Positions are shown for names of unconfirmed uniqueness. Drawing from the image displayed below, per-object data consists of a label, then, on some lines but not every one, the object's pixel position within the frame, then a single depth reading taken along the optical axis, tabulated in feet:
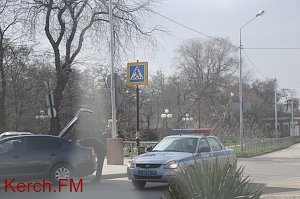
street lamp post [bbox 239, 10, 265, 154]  113.60
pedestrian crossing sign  71.51
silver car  43.01
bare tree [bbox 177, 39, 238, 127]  252.42
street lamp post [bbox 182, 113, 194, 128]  183.91
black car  45.06
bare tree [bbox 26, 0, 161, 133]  95.30
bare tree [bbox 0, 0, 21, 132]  106.43
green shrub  23.52
